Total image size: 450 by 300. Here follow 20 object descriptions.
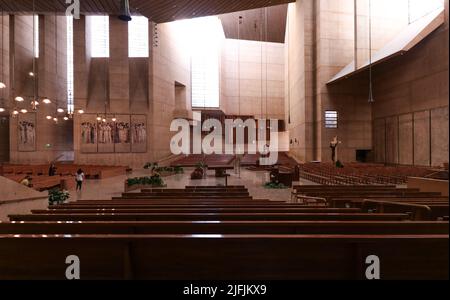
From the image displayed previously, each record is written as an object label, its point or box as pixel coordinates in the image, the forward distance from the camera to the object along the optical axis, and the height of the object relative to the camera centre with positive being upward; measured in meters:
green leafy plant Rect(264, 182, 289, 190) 10.41 -1.51
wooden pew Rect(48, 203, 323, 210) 3.51 -0.78
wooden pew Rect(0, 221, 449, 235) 1.96 -0.60
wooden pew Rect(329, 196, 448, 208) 3.98 -0.87
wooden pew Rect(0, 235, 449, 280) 1.62 -0.70
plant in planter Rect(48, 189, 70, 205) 6.45 -1.16
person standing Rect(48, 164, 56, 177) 13.35 -1.08
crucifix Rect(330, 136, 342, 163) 17.45 +0.10
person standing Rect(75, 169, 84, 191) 10.62 -1.14
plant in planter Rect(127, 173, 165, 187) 10.57 -1.31
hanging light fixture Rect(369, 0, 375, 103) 18.23 +8.77
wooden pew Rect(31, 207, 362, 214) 2.93 -0.71
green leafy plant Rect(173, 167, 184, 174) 17.51 -1.42
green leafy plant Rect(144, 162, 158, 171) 18.11 -1.19
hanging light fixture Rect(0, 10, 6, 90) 20.05 +6.33
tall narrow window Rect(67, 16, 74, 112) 23.00 +7.75
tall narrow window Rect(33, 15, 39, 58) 21.02 +9.09
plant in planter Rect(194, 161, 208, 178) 14.98 -1.12
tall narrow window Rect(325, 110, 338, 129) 19.58 +2.12
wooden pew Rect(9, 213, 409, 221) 2.34 -0.62
